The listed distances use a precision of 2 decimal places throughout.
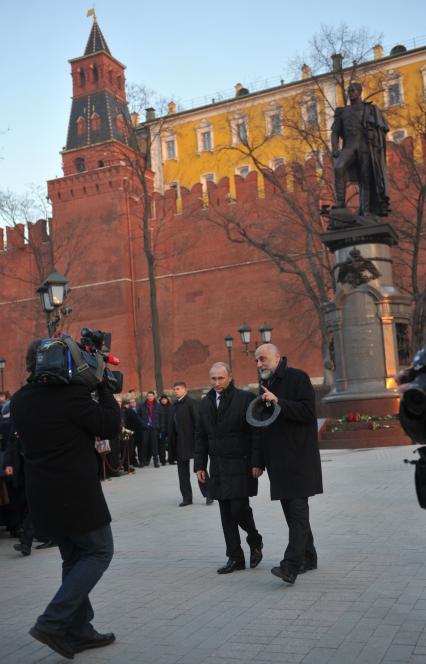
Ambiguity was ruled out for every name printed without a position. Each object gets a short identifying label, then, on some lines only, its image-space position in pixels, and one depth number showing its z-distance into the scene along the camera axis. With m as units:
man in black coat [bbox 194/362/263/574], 6.06
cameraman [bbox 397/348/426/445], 2.88
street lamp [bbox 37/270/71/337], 14.09
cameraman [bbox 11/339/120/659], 4.18
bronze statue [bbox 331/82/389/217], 15.45
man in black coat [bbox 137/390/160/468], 18.08
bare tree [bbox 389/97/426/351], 24.54
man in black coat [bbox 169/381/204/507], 10.72
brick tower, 43.12
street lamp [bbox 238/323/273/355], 25.57
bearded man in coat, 5.45
